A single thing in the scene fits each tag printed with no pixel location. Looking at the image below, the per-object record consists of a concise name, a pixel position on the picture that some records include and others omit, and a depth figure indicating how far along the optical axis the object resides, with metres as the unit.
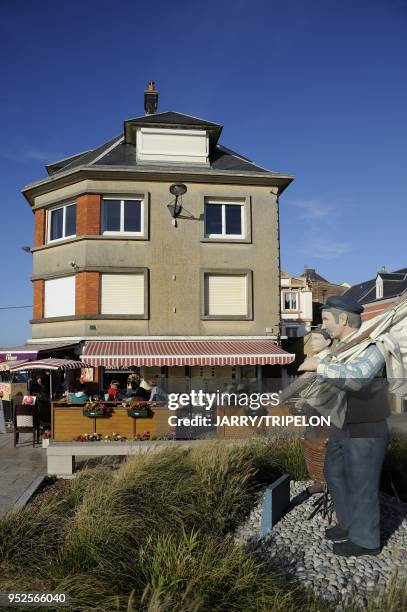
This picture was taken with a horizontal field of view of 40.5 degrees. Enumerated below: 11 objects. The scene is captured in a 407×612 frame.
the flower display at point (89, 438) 10.77
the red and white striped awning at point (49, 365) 15.57
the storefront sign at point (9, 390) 19.34
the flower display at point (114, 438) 10.80
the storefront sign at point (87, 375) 20.52
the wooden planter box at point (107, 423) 10.84
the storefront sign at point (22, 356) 19.67
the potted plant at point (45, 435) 12.02
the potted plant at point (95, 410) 10.80
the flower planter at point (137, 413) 10.88
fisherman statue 4.94
